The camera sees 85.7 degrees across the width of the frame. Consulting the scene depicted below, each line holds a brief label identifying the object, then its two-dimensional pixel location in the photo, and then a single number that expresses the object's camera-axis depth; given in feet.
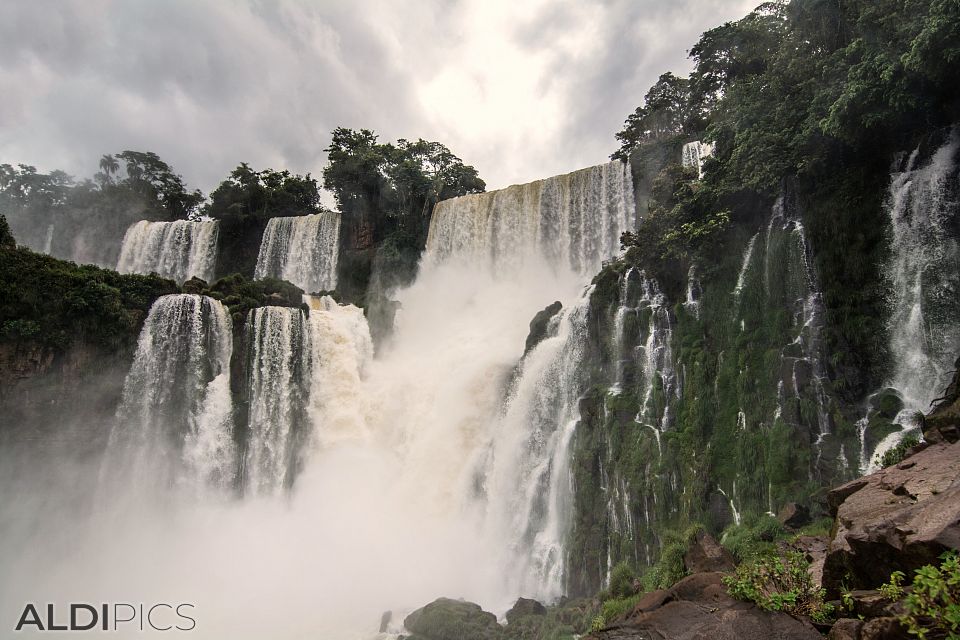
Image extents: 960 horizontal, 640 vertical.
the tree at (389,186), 119.44
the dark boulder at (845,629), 16.56
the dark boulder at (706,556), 29.78
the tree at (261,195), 126.00
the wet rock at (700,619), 19.89
